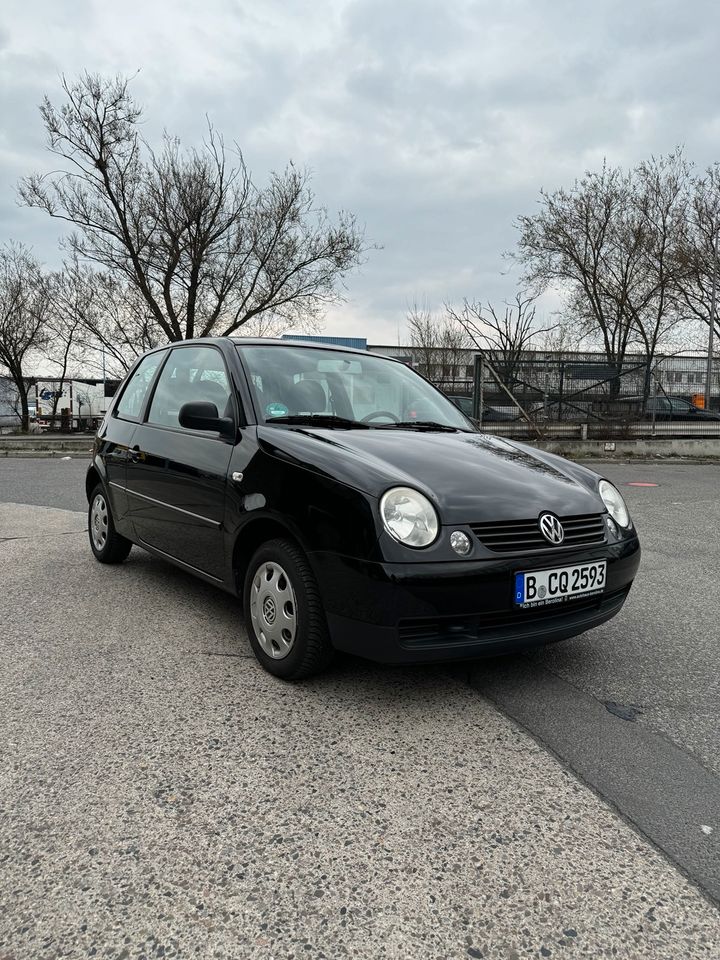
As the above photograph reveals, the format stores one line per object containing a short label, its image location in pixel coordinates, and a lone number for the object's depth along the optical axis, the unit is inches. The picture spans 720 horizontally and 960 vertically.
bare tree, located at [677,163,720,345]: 863.7
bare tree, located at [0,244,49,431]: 1039.6
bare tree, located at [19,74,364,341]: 834.2
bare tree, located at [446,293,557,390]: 1004.6
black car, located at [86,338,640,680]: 100.3
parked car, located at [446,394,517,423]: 663.8
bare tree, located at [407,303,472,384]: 1079.0
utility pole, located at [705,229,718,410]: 714.9
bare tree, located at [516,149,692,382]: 1004.6
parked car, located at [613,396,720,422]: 670.5
